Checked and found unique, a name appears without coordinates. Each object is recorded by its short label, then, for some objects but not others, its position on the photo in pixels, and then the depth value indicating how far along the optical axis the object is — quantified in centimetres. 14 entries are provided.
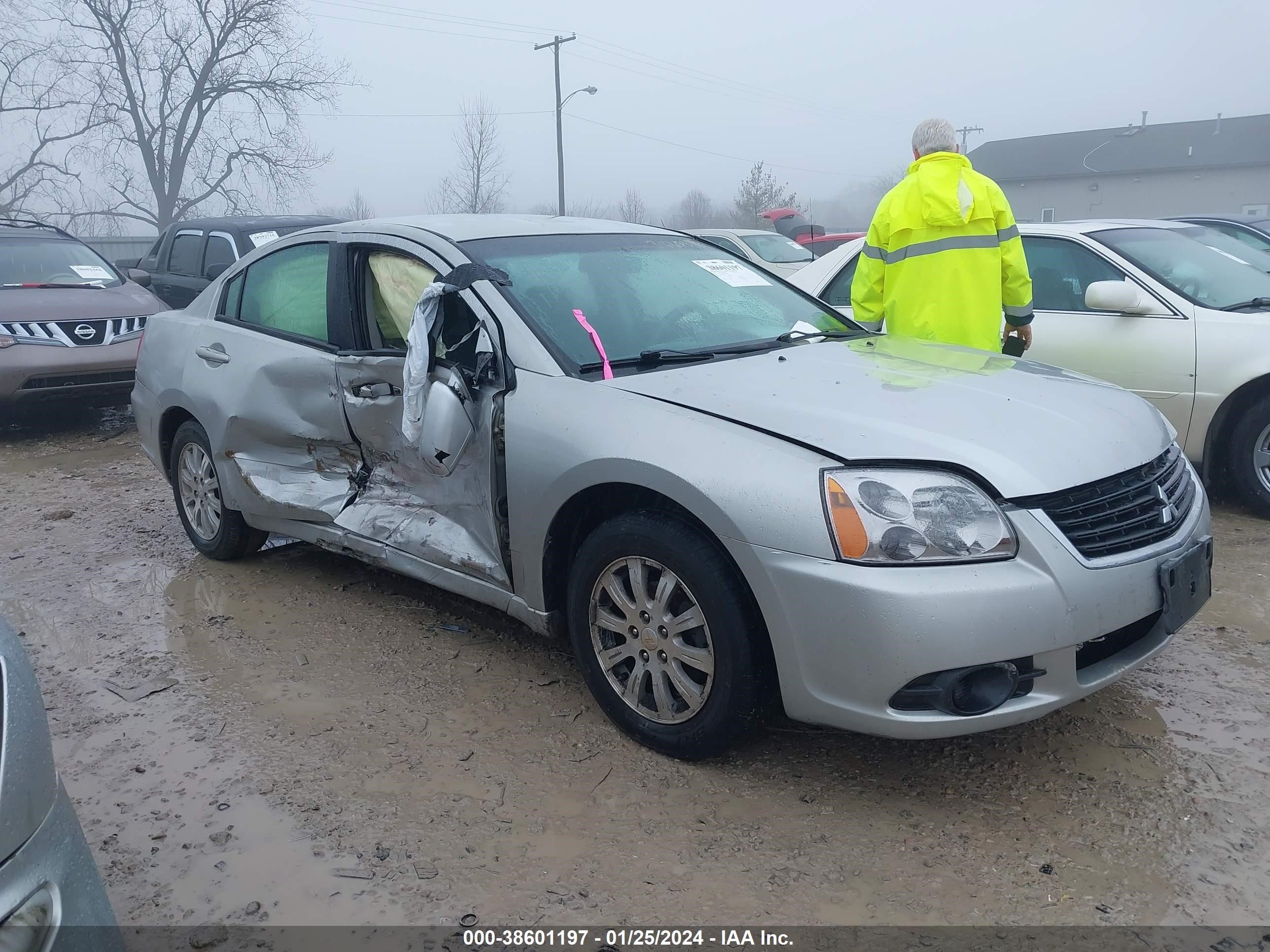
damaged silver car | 249
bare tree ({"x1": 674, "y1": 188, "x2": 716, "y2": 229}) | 5276
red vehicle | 1745
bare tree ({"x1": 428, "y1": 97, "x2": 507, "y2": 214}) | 3650
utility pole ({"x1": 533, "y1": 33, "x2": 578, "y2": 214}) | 3005
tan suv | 787
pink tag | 320
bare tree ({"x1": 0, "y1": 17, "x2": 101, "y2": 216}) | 2752
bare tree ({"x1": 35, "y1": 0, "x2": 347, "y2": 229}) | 3117
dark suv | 967
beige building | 4644
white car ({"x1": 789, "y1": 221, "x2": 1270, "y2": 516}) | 500
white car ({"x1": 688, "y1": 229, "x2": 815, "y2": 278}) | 1404
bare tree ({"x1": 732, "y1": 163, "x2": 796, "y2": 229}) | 4059
